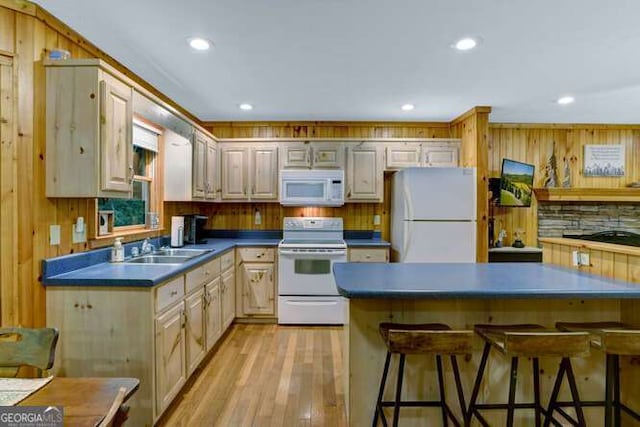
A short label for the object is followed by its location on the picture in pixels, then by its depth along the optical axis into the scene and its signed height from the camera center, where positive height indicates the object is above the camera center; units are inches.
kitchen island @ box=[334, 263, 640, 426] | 78.3 -28.7
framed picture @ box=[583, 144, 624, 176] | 182.2 +27.8
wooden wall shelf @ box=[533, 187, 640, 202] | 173.8 +9.6
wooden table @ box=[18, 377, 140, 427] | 40.1 -23.2
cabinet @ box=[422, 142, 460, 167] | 167.5 +28.1
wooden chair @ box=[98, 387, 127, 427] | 36.5 -21.8
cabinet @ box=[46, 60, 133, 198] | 78.5 +18.9
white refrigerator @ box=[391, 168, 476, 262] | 145.0 -1.6
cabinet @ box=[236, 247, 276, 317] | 158.6 -33.2
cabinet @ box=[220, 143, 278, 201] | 169.8 +20.1
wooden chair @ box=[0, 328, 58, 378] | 52.6 -20.8
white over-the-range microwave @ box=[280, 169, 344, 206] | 163.9 +12.5
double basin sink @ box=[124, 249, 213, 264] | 114.3 -15.2
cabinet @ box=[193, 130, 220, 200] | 143.0 +19.7
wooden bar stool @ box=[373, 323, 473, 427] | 64.2 -23.8
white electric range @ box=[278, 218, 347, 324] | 154.1 -31.5
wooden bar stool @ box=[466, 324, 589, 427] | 62.1 -24.7
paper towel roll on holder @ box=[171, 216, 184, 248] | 139.5 -7.8
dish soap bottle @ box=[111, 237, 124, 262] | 100.9 -11.5
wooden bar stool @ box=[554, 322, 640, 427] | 64.0 -24.7
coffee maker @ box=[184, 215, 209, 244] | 152.3 -7.2
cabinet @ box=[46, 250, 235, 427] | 77.9 -27.6
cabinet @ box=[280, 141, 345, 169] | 167.5 +27.5
